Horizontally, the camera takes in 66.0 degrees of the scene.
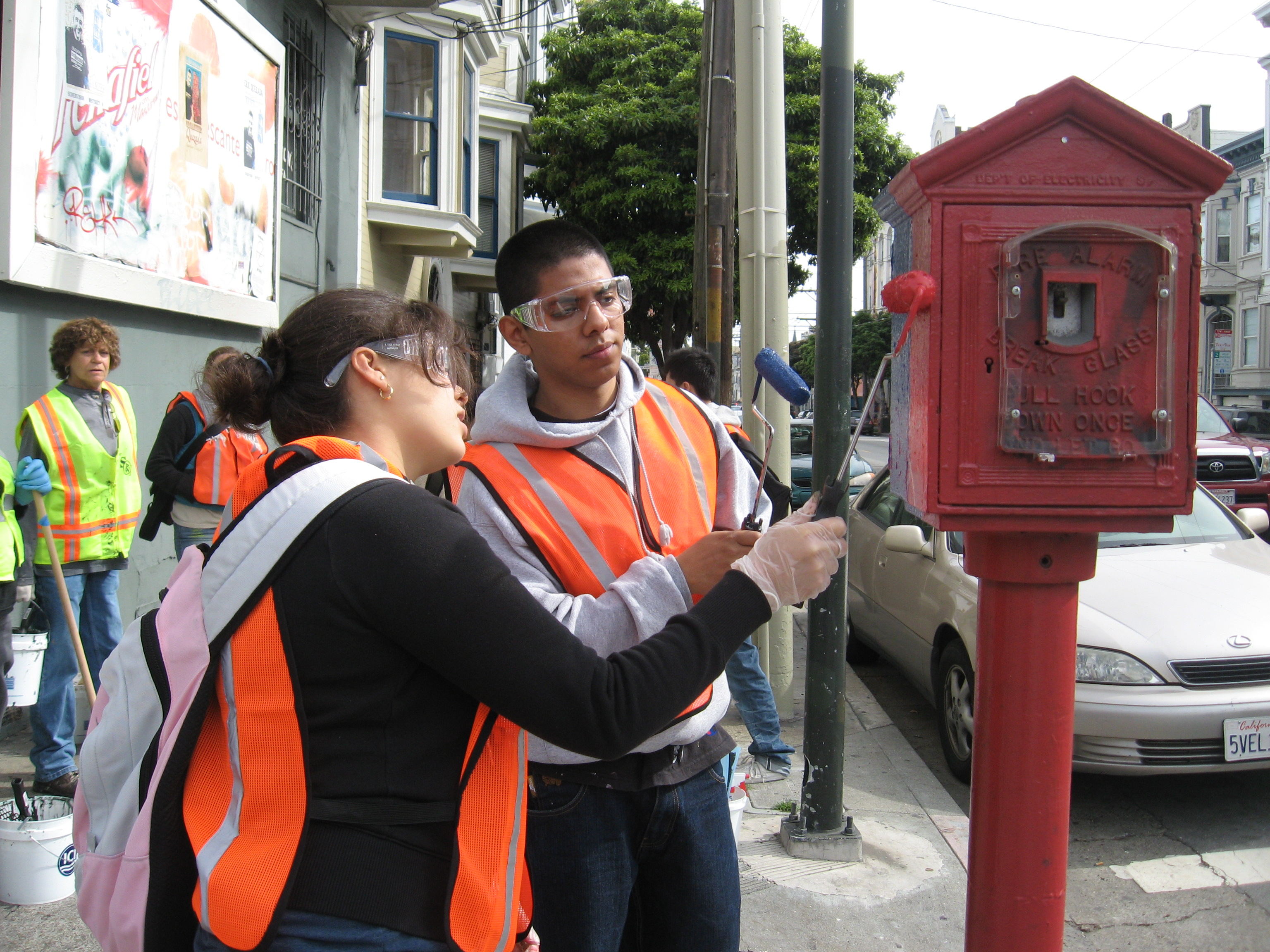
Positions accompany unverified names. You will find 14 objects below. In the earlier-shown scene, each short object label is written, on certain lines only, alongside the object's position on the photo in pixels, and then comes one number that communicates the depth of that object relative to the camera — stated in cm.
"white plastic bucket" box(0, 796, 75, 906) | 309
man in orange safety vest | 172
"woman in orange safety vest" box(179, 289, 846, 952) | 117
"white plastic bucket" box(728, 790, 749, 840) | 282
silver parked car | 377
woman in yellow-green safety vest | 383
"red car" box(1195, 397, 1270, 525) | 941
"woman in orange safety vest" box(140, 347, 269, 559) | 452
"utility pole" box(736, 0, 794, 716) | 494
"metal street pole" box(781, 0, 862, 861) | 337
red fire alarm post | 143
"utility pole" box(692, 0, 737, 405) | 772
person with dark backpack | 437
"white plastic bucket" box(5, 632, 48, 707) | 368
